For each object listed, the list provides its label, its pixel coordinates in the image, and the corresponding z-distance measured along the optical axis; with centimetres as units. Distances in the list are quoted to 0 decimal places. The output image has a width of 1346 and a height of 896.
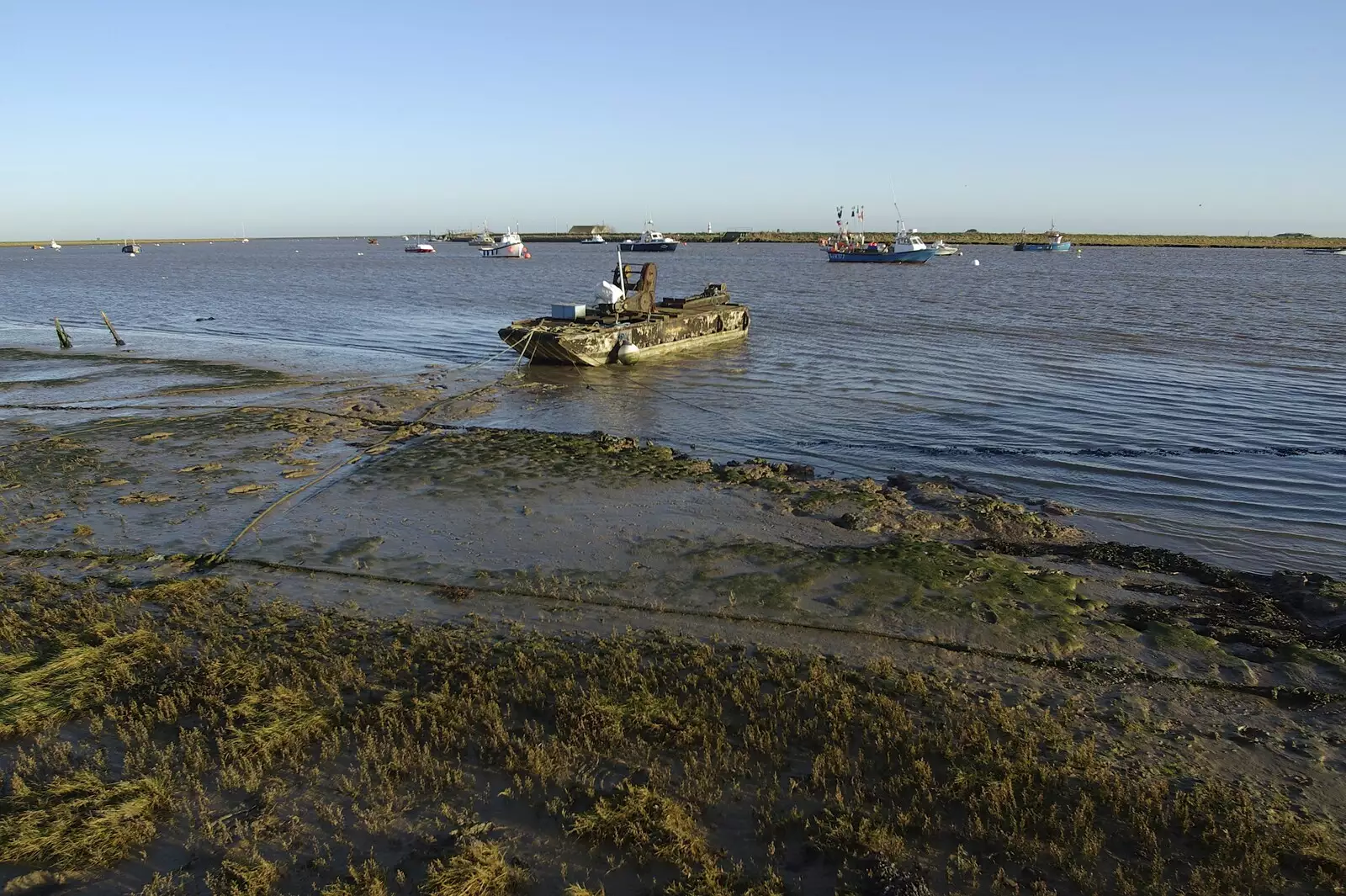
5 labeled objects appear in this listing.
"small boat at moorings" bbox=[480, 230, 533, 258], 11500
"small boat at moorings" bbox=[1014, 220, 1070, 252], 12434
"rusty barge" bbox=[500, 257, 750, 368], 2222
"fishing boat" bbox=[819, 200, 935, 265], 8144
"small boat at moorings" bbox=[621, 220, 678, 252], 12368
